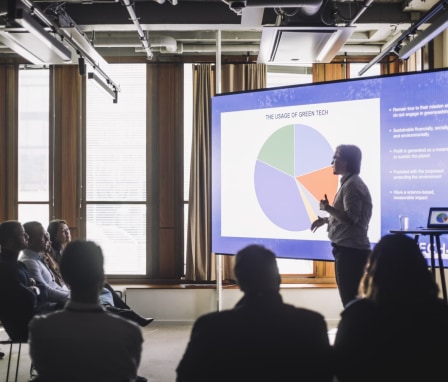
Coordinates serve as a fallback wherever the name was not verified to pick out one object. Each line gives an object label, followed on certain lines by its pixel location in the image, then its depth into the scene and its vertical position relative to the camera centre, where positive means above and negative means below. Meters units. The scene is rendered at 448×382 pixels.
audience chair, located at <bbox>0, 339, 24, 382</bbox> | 3.66 -1.04
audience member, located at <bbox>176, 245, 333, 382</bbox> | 1.66 -0.47
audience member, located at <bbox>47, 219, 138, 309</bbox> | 4.64 -0.40
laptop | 3.78 -0.17
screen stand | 5.85 -1.01
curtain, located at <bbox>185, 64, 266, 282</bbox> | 6.63 +0.22
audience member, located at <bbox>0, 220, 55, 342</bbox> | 3.47 -0.65
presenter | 3.74 -0.16
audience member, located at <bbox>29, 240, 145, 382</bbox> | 1.75 -0.50
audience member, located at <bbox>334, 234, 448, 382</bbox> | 1.67 -0.42
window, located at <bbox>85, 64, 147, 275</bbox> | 6.84 +0.20
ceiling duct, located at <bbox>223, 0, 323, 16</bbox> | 4.07 +1.47
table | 3.53 -0.30
